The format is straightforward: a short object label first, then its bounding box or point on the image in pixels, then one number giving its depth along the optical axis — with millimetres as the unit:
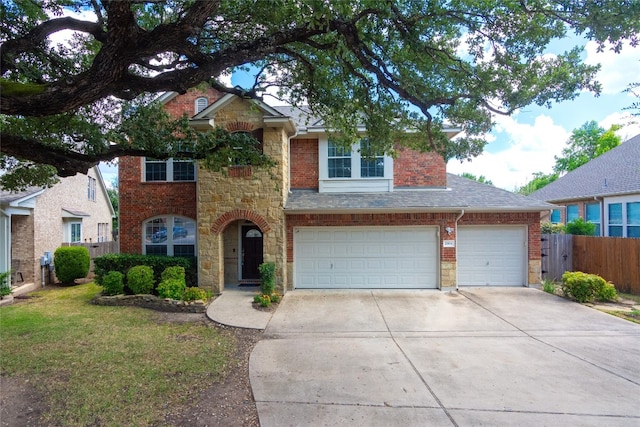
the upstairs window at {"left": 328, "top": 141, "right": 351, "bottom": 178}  12000
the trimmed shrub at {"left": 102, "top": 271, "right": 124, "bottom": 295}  10023
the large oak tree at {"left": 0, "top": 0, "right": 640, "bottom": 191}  4402
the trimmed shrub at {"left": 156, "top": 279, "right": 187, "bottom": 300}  9586
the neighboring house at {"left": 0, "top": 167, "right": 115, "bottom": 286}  11515
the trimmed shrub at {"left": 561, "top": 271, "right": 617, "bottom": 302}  9531
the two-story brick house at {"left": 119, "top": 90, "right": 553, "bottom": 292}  10664
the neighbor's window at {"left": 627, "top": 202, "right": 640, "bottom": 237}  13945
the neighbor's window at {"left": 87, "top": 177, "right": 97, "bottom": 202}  19516
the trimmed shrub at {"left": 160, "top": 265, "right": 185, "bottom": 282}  10039
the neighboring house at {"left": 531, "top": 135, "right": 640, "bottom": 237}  14383
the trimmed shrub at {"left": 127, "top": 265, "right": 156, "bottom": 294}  9961
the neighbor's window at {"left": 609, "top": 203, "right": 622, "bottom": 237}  14922
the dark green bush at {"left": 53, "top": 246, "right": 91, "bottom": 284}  12922
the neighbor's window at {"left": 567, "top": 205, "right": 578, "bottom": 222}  18306
